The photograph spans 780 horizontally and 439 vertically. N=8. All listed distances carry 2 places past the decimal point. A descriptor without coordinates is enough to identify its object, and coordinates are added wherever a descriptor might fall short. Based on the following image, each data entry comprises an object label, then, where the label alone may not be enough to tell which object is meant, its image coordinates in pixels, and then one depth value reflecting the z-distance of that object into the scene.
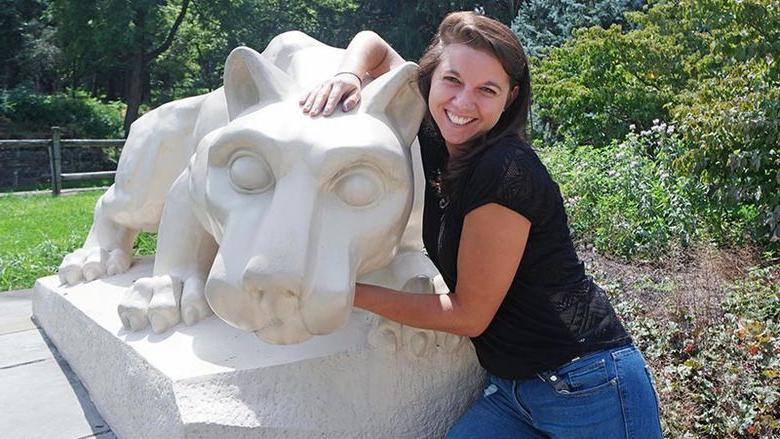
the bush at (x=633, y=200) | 5.69
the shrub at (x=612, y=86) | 11.16
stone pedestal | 1.93
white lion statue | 1.55
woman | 1.75
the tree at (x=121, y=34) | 21.05
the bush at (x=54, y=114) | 19.69
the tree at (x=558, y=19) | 16.20
